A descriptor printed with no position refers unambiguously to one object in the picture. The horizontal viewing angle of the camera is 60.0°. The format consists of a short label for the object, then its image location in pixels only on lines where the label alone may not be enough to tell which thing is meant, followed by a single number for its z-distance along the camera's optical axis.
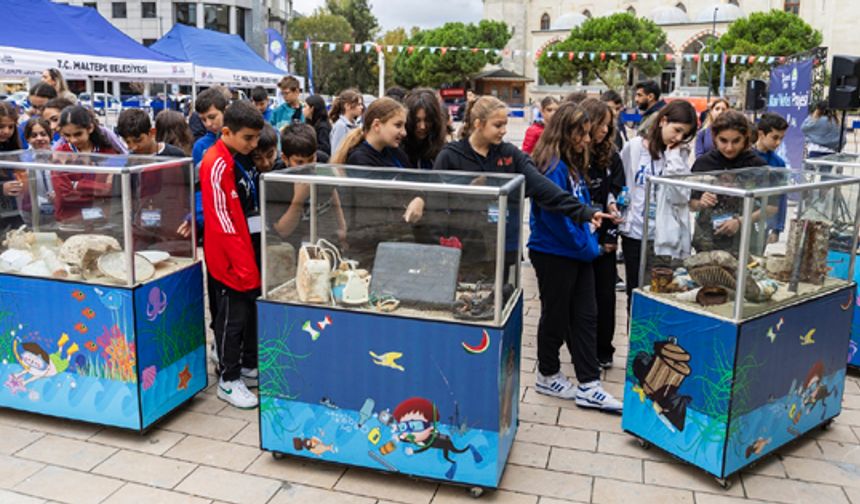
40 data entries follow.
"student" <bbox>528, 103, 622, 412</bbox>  4.01
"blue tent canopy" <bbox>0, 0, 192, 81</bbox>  8.46
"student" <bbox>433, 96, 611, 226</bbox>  3.76
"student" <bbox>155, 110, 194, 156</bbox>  5.48
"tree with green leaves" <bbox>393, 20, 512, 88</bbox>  56.69
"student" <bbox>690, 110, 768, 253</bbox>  3.21
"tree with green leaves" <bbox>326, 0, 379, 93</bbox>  57.16
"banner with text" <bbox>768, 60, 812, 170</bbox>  11.50
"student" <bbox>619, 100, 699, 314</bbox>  4.50
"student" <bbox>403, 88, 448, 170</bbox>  4.75
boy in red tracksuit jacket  3.74
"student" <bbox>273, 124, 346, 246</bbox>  3.31
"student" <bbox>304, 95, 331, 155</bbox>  7.72
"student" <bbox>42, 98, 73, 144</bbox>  5.83
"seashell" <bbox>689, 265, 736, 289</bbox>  3.28
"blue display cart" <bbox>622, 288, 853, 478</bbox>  3.23
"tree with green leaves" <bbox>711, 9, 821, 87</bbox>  44.88
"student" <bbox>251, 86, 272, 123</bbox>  8.60
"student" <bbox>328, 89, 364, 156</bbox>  6.90
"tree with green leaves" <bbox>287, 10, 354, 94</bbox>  52.88
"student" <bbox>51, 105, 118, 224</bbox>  3.65
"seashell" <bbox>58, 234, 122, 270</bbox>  3.67
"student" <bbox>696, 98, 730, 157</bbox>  7.68
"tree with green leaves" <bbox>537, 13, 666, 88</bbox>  48.42
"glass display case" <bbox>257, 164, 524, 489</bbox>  3.12
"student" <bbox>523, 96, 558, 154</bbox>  7.57
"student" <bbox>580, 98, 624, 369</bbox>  4.20
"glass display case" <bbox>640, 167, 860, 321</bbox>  3.22
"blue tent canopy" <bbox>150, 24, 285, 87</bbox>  13.02
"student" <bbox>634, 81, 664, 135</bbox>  7.68
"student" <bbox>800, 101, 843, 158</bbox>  10.55
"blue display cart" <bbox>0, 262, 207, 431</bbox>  3.60
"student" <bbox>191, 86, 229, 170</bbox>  5.49
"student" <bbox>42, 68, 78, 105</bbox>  7.35
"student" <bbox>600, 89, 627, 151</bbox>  8.01
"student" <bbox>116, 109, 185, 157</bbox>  4.58
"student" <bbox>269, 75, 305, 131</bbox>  8.35
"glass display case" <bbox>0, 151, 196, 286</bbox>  3.62
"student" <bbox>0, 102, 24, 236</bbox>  3.93
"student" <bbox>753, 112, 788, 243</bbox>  5.78
